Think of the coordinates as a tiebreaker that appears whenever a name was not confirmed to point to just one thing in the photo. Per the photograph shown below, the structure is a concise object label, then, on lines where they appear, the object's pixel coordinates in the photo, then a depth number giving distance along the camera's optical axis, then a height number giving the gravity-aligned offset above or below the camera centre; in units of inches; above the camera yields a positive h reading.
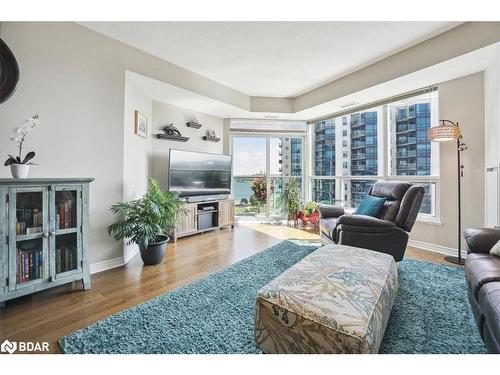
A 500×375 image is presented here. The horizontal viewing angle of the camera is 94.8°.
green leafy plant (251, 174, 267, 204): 202.8 +1.2
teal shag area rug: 50.3 -34.2
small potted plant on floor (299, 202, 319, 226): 172.6 -19.5
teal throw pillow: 105.0 -8.3
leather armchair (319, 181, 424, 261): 91.7 -16.0
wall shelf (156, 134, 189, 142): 146.4 +33.4
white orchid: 69.6 +16.7
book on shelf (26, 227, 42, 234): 67.4 -12.6
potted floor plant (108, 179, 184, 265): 95.2 -14.9
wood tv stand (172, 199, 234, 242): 144.1 -20.1
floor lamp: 103.7 +23.1
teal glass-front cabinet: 63.3 -14.1
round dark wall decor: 71.9 +36.5
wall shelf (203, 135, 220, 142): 175.8 +38.5
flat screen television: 144.6 +10.2
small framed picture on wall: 117.0 +33.8
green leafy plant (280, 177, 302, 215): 188.2 -7.2
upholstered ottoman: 38.6 -22.5
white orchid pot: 67.4 +5.1
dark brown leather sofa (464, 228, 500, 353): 41.1 -19.7
